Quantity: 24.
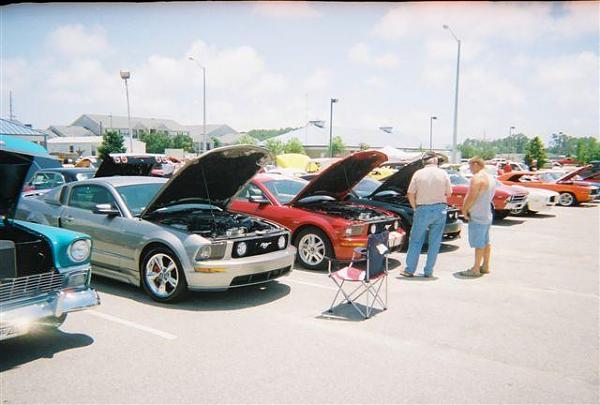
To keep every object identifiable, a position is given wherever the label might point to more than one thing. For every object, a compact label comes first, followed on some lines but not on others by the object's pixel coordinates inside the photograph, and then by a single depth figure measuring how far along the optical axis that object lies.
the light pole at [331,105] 50.10
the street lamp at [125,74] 37.09
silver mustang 5.58
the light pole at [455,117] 29.59
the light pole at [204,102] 38.64
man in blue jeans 7.02
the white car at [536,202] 14.87
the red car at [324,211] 7.29
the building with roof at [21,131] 39.03
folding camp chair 5.47
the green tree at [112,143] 50.68
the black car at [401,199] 9.01
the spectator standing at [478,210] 7.16
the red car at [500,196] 13.23
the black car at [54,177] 12.79
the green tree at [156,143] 79.44
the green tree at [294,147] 57.41
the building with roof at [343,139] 62.59
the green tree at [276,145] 58.25
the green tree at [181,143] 79.19
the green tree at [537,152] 52.20
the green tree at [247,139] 66.37
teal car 3.88
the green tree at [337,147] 58.41
